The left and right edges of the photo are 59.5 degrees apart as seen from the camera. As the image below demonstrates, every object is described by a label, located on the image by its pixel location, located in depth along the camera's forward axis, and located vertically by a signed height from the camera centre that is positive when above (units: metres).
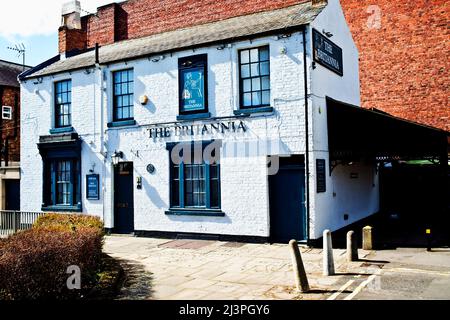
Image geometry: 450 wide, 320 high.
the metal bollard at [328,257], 8.47 -1.85
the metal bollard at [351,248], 9.55 -1.89
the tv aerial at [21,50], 29.00 +9.39
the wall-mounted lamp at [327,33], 12.84 +4.53
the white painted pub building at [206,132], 11.95 +1.47
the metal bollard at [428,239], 10.64 -1.92
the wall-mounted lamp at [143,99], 14.36 +2.75
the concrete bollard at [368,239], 11.02 -1.93
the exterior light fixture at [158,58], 14.20 +4.19
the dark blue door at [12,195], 18.81 -0.86
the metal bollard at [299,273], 7.30 -1.88
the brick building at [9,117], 23.62 +3.79
